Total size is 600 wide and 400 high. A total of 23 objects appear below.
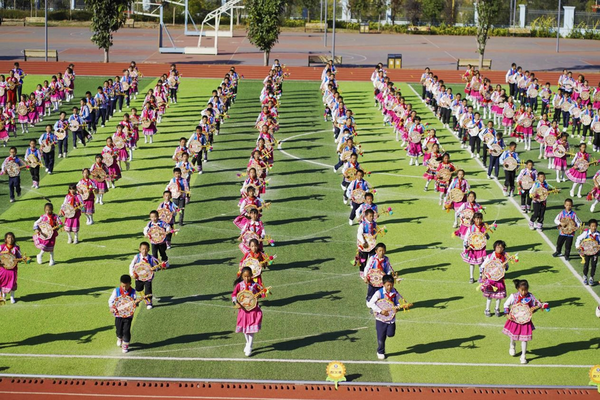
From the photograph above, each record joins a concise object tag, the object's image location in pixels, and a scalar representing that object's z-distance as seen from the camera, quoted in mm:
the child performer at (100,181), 28781
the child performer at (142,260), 20328
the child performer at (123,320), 18656
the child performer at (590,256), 22750
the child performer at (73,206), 25375
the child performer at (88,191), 26750
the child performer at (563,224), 24188
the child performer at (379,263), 20391
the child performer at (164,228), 22766
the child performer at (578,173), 29953
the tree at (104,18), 61750
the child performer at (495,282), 20484
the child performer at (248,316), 18750
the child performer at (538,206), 27156
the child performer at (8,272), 21047
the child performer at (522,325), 18641
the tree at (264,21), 61219
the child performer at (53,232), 23453
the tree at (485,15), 63000
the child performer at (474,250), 22484
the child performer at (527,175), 28033
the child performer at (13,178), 29250
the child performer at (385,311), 18750
